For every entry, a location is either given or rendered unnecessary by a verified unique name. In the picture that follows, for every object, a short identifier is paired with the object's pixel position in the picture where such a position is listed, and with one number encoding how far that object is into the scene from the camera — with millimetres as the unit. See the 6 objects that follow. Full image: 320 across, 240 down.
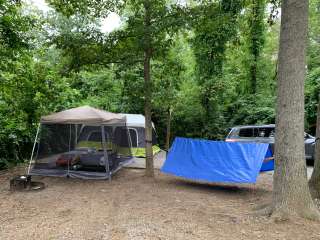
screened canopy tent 7743
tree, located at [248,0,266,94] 16453
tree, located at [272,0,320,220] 4434
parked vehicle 10195
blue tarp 6311
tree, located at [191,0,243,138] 15016
